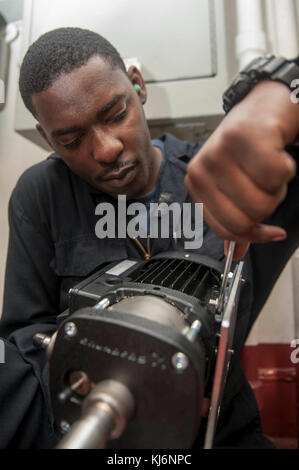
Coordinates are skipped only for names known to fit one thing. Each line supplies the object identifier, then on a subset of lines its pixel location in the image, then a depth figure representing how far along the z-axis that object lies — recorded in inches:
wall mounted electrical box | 32.8
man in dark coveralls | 12.0
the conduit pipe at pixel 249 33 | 36.6
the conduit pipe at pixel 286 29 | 37.6
